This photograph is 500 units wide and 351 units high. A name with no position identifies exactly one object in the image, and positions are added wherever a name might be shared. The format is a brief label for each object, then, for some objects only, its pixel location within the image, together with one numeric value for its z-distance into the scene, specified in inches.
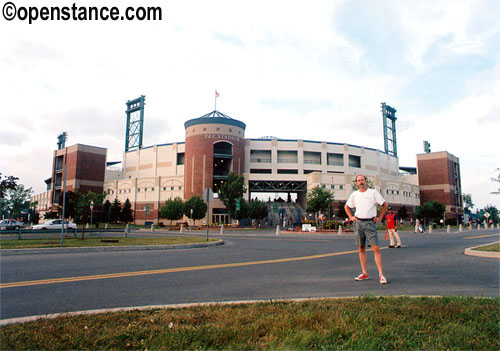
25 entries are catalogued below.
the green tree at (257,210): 2176.7
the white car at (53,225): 1348.4
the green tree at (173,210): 2156.7
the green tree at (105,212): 2588.6
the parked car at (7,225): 1393.9
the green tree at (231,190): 2031.3
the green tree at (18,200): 1784.0
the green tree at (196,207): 2112.6
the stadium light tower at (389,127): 3602.4
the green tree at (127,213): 2591.0
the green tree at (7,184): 877.8
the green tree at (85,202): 2070.3
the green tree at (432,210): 2748.5
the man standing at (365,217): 249.3
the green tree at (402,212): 2687.0
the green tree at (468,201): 4916.3
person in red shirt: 561.3
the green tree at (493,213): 3470.5
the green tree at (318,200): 1958.7
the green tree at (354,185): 2124.9
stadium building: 2476.6
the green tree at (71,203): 2186.1
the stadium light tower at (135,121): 3326.8
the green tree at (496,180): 535.8
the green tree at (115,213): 2573.8
